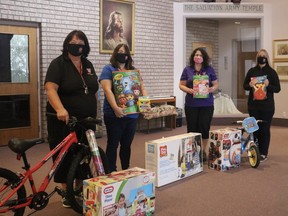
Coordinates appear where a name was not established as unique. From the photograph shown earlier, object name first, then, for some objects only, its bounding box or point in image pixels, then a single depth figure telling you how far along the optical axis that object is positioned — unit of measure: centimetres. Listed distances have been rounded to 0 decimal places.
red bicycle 254
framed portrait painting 722
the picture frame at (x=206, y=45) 923
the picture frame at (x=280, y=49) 831
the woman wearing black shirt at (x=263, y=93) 485
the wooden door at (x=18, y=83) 607
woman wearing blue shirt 356
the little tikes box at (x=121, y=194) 263
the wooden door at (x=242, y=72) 881
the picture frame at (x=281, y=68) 838
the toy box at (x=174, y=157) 387
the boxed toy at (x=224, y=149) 448
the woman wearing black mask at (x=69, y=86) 288
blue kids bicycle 467
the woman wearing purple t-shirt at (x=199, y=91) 462
